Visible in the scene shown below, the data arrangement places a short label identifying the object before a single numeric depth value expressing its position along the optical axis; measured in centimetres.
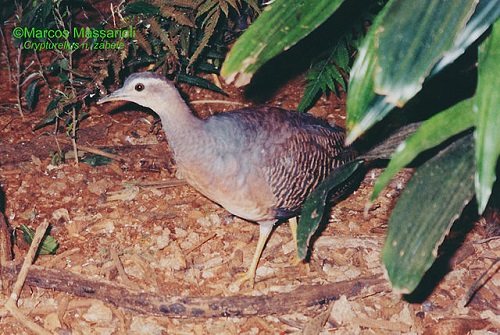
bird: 277
